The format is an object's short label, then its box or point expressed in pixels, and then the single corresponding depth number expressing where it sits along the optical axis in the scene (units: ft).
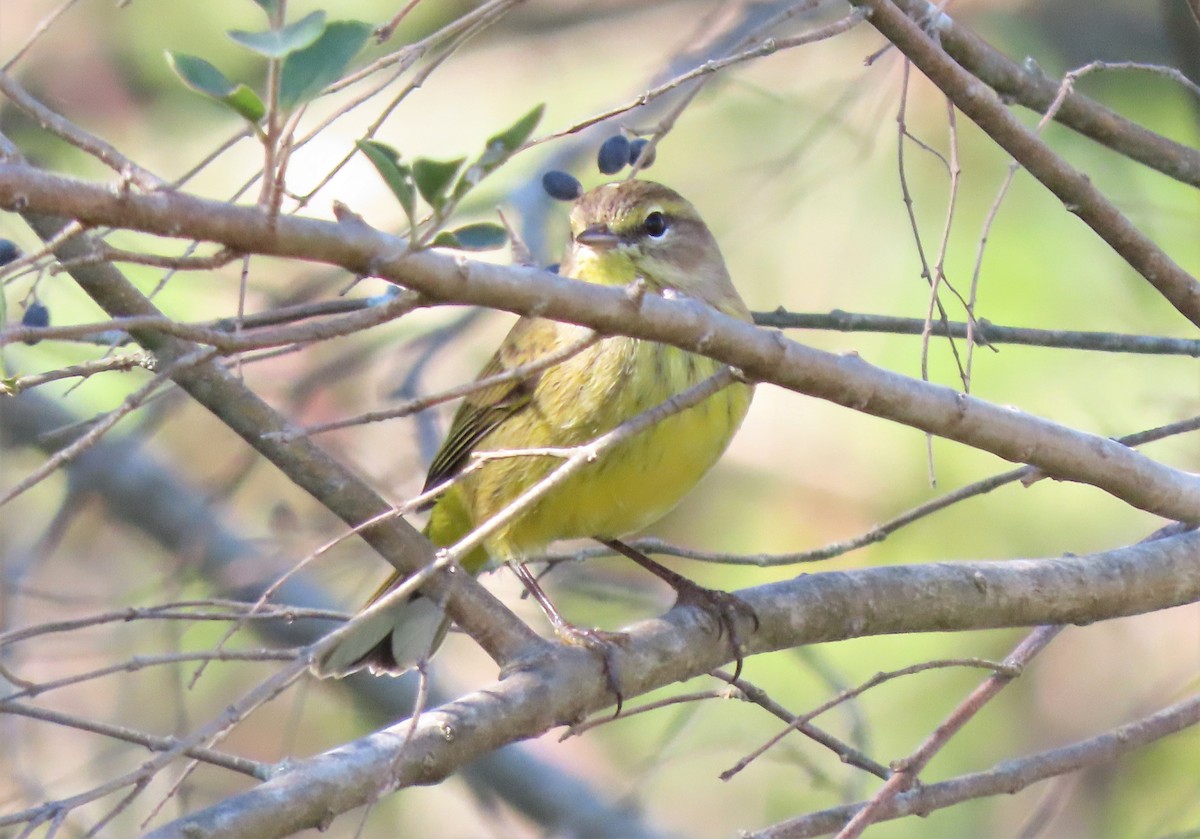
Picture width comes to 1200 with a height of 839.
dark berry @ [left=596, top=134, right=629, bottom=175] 19.99
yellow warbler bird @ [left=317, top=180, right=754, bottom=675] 20.72
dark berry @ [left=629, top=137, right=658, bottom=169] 20.24
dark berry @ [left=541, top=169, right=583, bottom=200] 20.13
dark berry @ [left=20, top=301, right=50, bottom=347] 17.81
